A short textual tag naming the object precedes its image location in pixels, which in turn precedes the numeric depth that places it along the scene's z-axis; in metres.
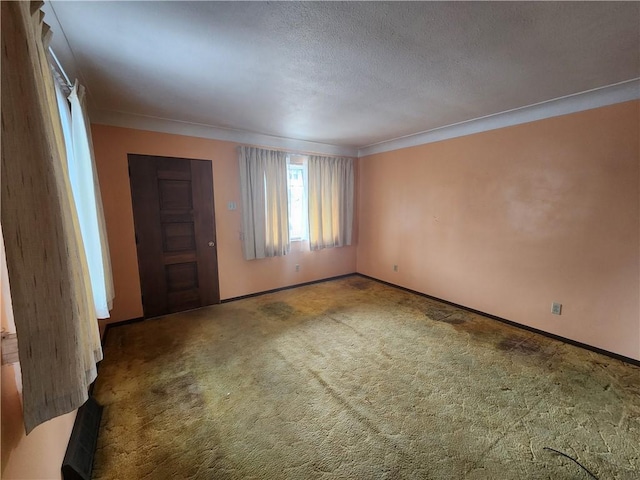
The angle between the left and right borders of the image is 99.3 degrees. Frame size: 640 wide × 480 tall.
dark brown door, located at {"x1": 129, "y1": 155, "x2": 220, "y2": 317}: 3.23
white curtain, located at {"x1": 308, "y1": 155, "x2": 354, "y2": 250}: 4.50
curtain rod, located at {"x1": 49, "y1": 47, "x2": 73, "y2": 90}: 1.73
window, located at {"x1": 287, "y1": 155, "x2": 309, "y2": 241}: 4.38
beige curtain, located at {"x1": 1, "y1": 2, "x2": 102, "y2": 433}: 0.81
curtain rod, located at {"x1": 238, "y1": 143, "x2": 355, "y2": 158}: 3.87
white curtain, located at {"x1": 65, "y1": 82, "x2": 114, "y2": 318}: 1.86
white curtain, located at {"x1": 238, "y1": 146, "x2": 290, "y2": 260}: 3.80
